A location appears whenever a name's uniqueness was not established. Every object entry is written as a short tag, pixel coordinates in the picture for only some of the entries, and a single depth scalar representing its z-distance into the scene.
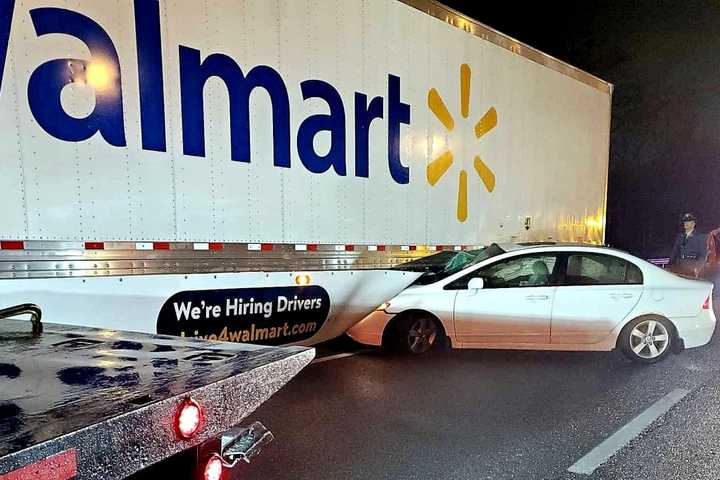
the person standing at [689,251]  9.31
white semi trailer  3.93
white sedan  6.23
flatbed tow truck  1.15
